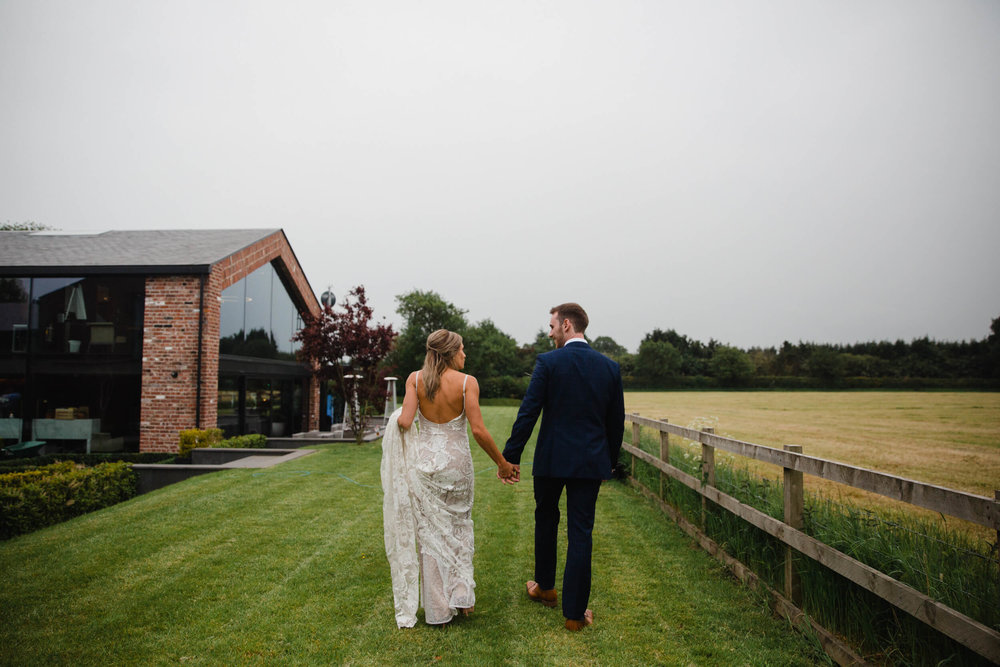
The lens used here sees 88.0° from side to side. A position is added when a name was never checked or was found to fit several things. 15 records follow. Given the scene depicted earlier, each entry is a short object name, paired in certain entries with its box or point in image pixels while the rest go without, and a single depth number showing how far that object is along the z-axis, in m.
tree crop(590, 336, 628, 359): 97.62
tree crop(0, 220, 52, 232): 44.76
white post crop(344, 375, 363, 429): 14.24
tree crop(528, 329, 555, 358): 72.64
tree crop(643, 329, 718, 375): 73.81
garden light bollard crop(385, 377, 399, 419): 16.84
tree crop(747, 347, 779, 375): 63.34
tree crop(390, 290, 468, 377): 59.12
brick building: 11.55
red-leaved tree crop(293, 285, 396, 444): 13.68
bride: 3.50
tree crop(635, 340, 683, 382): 71.56
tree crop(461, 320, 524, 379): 57.62
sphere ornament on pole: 17.34
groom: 3.37
